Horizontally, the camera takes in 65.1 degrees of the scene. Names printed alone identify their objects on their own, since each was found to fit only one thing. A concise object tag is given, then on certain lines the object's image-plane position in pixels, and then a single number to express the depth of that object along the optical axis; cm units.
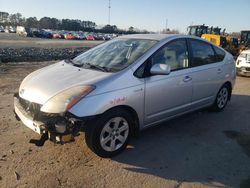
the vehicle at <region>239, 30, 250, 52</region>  1387
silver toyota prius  242
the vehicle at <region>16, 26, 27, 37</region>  4586
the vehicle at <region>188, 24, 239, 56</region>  1317
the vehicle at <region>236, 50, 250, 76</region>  740
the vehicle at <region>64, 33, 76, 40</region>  4321
